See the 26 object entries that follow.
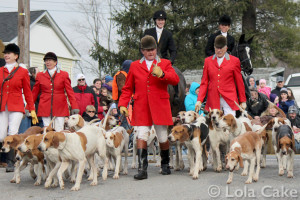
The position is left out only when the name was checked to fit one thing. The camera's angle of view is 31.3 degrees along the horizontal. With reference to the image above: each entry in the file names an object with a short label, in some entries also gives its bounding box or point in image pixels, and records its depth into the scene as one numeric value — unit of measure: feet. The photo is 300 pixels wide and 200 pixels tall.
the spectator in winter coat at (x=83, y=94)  41.75
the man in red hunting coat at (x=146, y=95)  29.37
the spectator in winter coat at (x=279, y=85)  53.78
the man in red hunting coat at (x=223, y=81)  30.73
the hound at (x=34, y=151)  27.45
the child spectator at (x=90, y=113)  40.16
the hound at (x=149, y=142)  35.81
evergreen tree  94.32
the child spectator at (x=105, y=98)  47.75
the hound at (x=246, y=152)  25.58
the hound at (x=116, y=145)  30.68
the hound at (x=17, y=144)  29.27
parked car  67.50
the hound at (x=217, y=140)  31.32
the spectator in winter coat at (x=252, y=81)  51.24
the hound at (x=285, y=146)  28.40
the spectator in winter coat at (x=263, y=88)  54.12
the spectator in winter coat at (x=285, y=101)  46.70
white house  105.19
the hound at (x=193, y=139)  29.11
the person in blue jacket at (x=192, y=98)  41.42
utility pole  52.95
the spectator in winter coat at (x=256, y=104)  43.37
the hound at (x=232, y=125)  29.71
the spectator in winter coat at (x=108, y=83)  48.52
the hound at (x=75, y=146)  26.43
